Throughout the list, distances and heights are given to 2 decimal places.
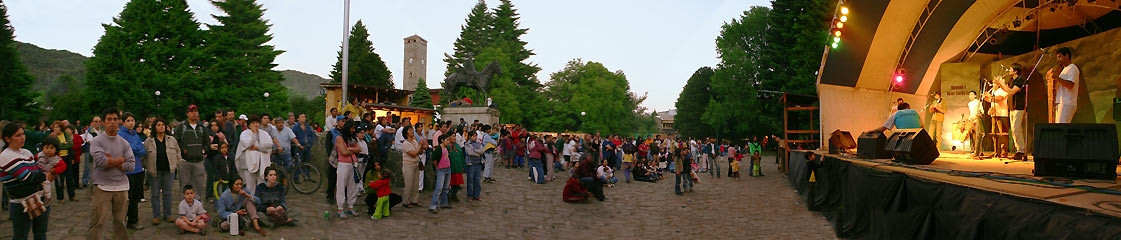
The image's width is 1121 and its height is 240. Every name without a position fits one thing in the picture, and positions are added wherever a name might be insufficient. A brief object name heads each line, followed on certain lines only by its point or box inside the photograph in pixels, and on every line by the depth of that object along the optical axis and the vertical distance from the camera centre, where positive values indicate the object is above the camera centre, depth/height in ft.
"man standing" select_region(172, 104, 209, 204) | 28.04 -0.88
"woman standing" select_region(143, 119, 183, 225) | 25.76 -1.62
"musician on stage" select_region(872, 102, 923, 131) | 40.37 +1.35
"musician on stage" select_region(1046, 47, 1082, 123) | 26.00 +2.35
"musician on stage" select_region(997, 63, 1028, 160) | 31.96 +2.24
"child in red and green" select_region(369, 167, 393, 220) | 33.12 -3.52
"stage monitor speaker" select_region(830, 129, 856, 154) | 50.37 -0.50
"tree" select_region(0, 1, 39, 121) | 109.40 +7.60
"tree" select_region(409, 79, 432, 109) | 156.35 +8.79
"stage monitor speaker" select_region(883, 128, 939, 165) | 29.89 -0.54
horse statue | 94.43 +9.15
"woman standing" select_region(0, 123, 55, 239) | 17.85 -1.68
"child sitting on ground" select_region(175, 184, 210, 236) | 24.98 -3.84
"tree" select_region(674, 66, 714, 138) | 200.95 +10.93
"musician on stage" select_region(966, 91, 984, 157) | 37.45 +1.35
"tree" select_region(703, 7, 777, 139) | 161.99 +16.81
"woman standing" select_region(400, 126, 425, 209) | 35.22 -2.16
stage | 12.01 -1.65
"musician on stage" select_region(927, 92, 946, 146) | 54.13 +1.58
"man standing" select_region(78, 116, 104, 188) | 33.77 -1.54
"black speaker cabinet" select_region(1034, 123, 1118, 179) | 19.98 -0.36
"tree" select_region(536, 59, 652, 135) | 188.14 +10.91
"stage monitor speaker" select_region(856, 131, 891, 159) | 36.24 -0.53
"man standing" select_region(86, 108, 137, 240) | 20.68 -1.74
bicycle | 36.83 -3.05
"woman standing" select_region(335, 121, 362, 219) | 32.09 -2.11
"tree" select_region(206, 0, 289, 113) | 125.08 +15.36
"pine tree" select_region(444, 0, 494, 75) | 216.74 +36.79
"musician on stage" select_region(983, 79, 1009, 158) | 33.42 +1.32
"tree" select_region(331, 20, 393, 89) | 190.19 +21.87
